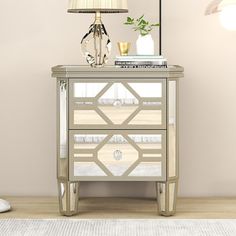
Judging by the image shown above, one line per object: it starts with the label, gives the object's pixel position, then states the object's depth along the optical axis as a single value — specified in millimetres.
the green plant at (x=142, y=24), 4154
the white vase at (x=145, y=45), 4107
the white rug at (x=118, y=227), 3679
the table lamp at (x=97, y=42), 4078
